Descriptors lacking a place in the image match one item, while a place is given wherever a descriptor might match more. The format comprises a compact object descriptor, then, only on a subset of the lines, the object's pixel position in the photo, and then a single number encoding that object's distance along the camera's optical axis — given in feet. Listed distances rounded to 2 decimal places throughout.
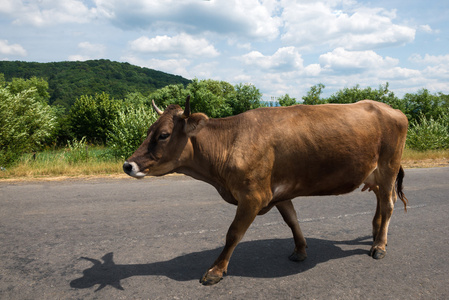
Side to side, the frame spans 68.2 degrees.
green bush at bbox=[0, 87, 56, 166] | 37.00
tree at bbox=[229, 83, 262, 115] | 102.89
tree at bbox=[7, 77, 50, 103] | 239.30
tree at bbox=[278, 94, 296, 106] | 99.94
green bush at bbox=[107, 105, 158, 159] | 42.78
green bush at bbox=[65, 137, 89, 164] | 41.42
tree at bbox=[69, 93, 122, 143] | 111.04
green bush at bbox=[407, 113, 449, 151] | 56.29
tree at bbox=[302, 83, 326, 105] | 99.81
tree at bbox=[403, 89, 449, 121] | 103.86
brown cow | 10.53
